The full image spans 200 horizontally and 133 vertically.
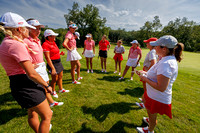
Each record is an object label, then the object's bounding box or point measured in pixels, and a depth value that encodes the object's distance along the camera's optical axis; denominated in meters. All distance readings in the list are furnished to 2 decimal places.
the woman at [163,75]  1.58
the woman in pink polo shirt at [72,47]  4.11
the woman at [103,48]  6.63
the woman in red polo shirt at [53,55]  2.99
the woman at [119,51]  6.23
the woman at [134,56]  5.21
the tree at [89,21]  40.91
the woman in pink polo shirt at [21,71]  1.29
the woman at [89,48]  6.17
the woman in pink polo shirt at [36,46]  2.18
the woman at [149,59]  3.18
